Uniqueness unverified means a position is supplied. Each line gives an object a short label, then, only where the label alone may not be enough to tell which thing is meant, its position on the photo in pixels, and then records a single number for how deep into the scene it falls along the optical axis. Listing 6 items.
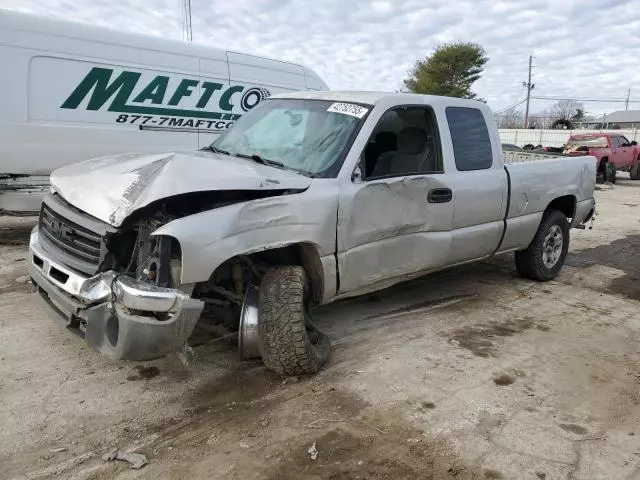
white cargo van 6.32
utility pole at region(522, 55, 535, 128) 61.91
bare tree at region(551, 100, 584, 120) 72.50
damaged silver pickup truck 2.96
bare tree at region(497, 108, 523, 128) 68.29
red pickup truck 19.57
